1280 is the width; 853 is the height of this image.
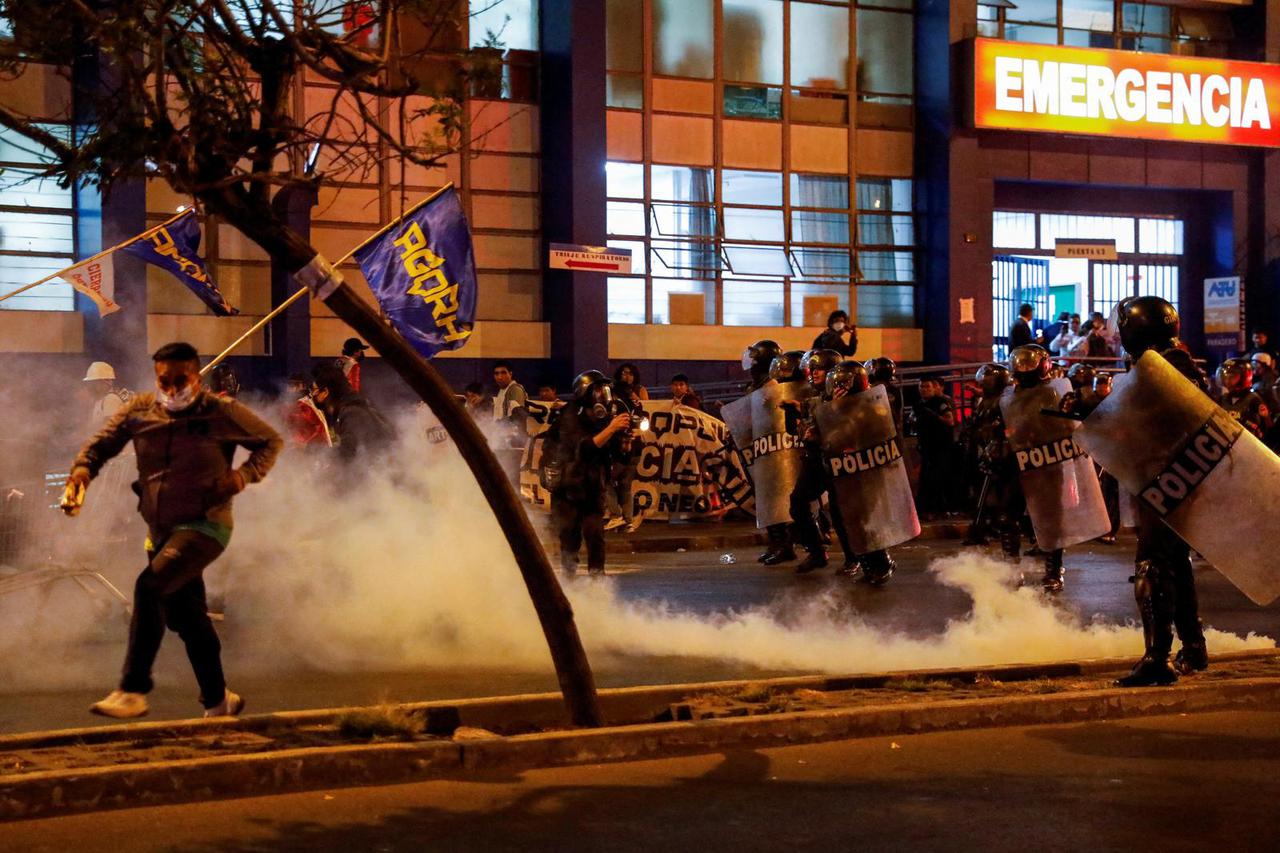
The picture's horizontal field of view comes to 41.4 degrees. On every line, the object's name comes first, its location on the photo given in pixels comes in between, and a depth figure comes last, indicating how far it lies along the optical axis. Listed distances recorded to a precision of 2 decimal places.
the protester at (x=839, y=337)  17.72
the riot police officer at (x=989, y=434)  14.34
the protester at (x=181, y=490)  6.96
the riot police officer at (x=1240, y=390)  16.12
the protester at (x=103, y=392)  13.00
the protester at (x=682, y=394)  20.12
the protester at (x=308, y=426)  14.02
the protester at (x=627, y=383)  18.26
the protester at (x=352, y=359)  18.11
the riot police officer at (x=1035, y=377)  13.24
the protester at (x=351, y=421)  13.29
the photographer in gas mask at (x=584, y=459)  12.95
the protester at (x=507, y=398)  19.02
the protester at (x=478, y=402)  18.42
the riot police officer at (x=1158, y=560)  8.27
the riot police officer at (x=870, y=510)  13.59
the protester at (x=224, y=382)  14.38
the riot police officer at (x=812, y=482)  14.02
